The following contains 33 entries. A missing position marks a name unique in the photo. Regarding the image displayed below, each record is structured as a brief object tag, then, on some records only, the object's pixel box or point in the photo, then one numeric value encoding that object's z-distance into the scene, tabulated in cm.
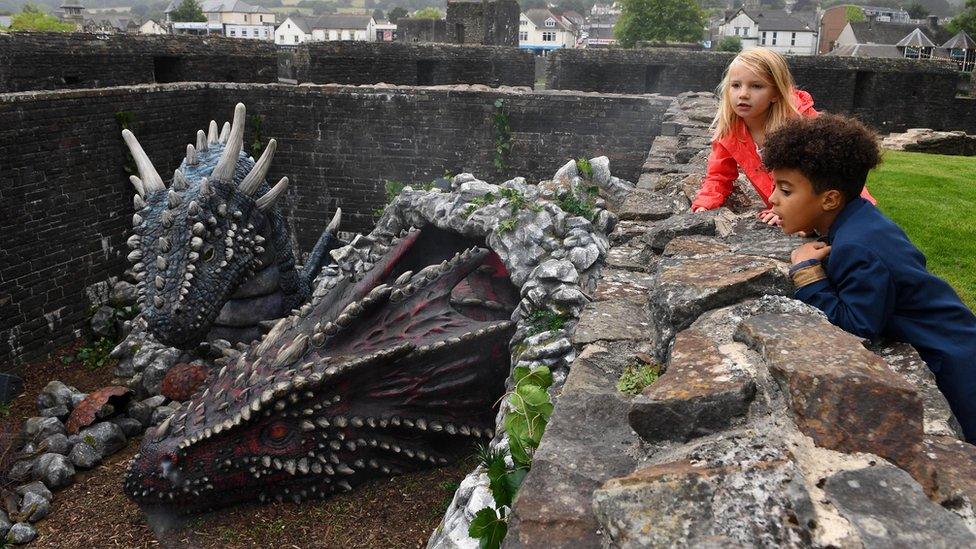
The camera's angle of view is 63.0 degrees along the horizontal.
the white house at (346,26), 11488
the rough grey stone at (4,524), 518
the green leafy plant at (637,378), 241
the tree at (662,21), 5894
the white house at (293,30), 11669
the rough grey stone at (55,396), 738
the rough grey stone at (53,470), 575
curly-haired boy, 226
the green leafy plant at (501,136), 1046
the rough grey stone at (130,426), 658
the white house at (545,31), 10919
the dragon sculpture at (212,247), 558
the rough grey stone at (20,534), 511
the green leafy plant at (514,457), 247
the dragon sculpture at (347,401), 455
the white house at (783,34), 8350
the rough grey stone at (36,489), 557
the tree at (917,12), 9100
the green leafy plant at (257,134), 1129
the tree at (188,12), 7688
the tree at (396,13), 10032
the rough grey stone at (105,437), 624
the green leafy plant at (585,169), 523
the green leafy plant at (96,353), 887
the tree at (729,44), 5541
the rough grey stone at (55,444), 620
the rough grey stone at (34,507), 539
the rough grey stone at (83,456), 602
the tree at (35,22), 6172
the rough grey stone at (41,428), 656
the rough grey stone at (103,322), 948
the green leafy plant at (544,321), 381
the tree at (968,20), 4850
